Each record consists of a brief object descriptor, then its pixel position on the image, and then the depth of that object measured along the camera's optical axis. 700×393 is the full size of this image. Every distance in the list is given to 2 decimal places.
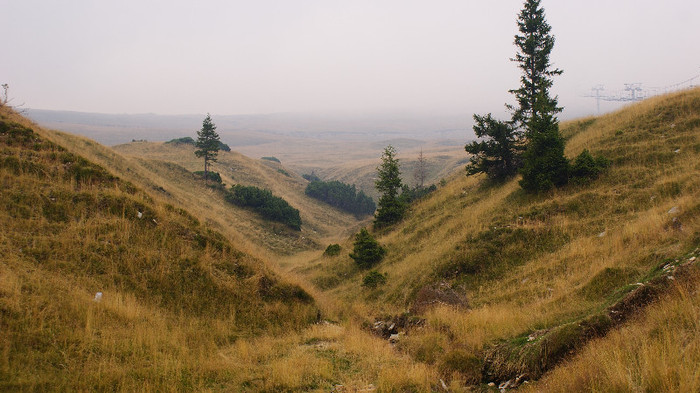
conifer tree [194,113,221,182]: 50.22
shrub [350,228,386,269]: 22.17
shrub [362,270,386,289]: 17.86
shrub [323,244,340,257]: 27.89
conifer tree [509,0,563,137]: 23.45
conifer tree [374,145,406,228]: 29.31
